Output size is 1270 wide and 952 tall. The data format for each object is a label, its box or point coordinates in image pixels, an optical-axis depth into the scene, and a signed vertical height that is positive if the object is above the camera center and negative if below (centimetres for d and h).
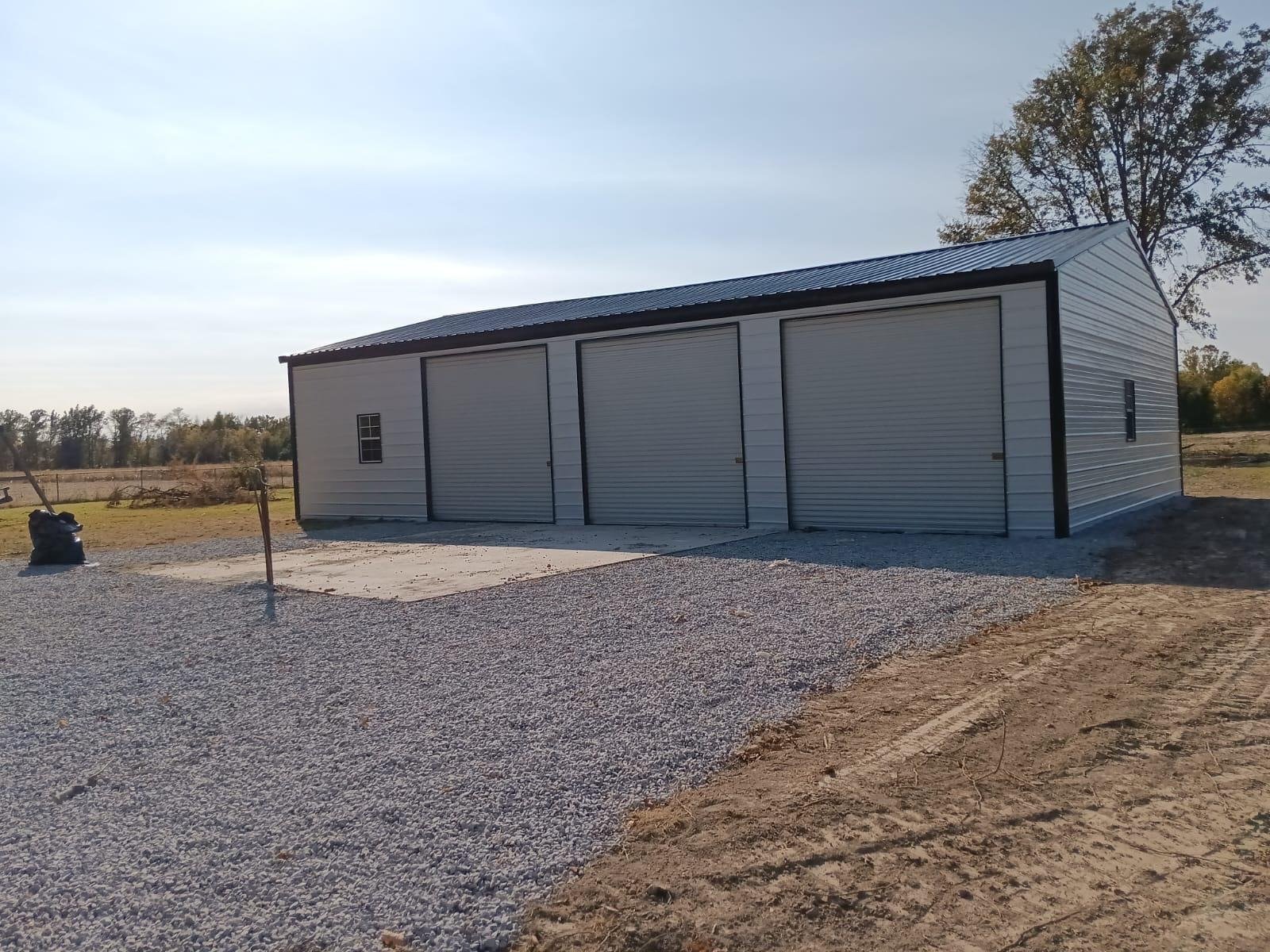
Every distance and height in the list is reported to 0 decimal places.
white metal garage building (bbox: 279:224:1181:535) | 1205 +58
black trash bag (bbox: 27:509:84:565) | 1295 -85
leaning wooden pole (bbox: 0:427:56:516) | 1257 +21
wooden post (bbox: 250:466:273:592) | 1003 -56
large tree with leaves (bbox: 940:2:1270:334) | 3064 +917
